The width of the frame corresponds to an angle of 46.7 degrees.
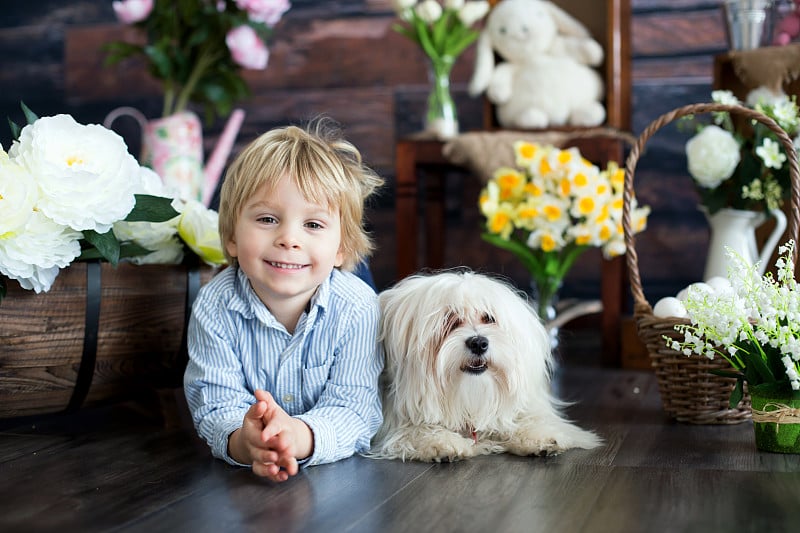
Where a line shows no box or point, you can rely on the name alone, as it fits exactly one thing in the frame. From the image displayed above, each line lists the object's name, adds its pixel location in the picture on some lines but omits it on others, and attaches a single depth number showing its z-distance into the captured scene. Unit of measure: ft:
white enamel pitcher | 6.92
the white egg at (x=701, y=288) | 4.87
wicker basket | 5.13
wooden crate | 4.79
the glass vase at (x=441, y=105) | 8.19
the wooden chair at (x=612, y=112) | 7.55
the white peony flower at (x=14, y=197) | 4.38
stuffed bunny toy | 8.10
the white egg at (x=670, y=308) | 5.25
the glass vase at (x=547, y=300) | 7.07
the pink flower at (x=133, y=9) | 8.69
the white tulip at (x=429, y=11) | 7.98
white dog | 4.47
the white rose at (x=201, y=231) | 5.32
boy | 4.54
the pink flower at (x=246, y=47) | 8.63
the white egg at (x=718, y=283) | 5.35
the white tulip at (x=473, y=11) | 8.01
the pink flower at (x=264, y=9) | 8.50
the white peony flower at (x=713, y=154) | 6.63
